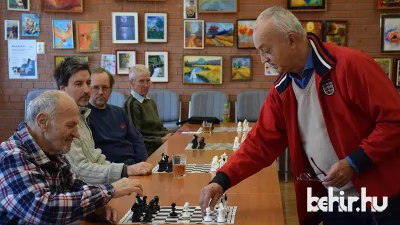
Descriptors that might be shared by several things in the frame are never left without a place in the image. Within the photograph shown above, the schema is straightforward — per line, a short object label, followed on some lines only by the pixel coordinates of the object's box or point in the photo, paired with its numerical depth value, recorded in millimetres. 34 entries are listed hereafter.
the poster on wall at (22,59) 7609
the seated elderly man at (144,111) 5012
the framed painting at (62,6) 7547
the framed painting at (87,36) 7602
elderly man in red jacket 1850
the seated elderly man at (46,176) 1805
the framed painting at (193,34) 7551
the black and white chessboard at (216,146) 4039
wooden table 2075
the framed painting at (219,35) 7543
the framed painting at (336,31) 7406
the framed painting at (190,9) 7523
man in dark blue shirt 3733
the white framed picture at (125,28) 7570
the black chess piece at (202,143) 4024
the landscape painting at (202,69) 7570
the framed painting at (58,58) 7648
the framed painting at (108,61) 7648
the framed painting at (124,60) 7617
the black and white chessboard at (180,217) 1991
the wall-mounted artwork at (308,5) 7363
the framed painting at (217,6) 7465
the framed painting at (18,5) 7559
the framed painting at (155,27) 7566
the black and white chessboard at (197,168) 3073
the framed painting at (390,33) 7328
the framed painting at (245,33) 7520
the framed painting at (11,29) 7598
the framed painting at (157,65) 7613
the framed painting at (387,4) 7297
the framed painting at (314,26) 7402
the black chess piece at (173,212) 2066
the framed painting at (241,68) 7574
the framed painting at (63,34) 7609
